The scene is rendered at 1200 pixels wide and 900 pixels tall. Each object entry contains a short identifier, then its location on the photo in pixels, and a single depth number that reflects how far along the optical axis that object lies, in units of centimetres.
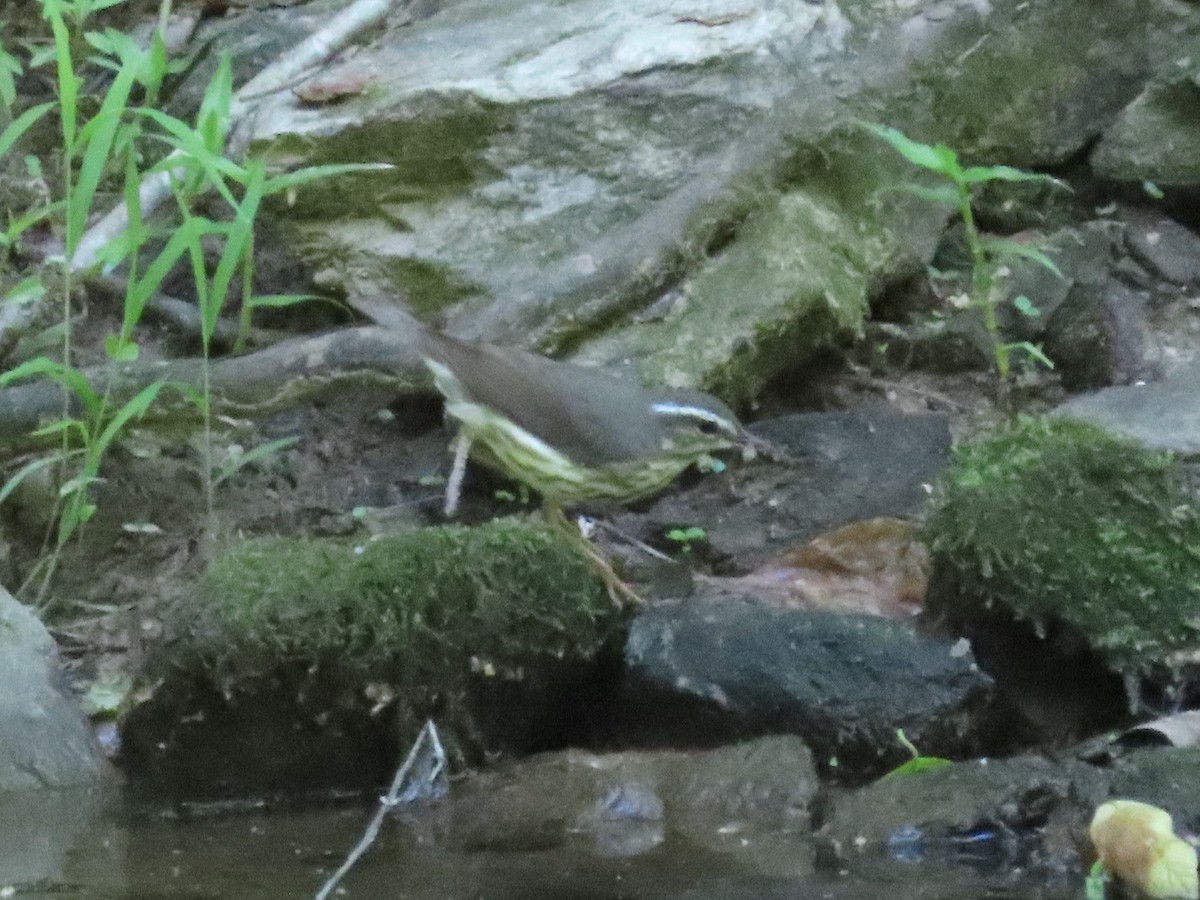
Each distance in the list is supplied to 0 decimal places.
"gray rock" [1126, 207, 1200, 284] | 1221
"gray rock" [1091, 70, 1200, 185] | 1235
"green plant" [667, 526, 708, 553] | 1045
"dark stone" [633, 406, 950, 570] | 1035
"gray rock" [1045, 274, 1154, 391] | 1151
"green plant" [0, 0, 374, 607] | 959
